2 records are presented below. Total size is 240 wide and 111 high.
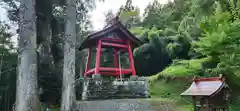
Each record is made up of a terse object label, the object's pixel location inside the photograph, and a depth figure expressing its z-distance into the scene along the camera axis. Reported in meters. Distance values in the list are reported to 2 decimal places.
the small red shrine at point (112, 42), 7.58
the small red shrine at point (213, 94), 4.17
